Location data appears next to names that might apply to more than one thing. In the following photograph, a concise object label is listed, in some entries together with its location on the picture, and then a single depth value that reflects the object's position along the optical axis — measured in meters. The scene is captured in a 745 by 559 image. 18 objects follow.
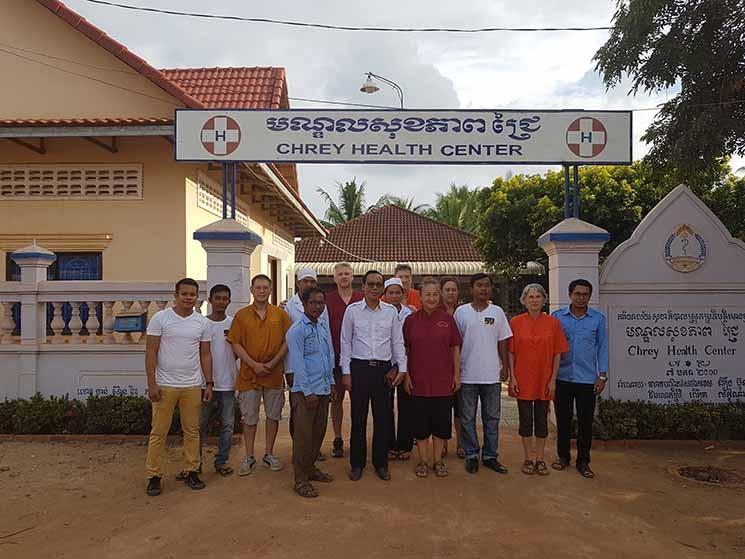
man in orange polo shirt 5.04
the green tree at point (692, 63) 7.20
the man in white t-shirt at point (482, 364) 5.18
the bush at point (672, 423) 6.12
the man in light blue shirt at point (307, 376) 4.80
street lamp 13.71
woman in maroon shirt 5.04
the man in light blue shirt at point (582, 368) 5.21
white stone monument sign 6.46
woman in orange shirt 5.13
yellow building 9.18
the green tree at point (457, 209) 31.44
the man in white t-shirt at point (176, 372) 4.71
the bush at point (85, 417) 6.31
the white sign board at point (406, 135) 6.53
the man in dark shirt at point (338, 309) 5.55
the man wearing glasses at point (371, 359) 5.01
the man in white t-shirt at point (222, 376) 5.15
